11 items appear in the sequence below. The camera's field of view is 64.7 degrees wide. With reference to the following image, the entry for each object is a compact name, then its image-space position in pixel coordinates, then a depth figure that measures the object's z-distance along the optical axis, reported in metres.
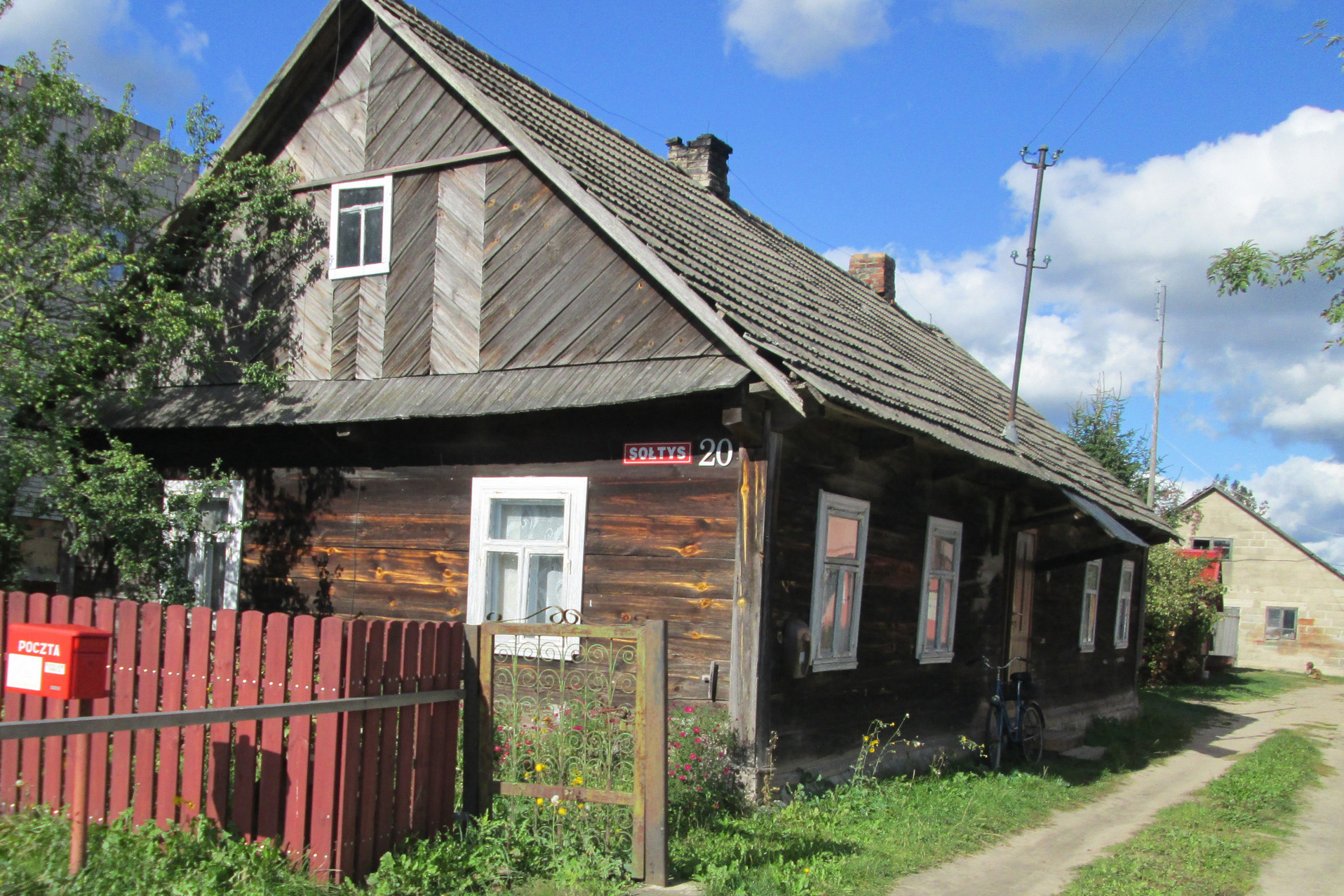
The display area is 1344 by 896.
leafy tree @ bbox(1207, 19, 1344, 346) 8.48
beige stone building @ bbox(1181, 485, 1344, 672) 35.12
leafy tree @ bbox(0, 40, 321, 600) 9.16
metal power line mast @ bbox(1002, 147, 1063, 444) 11.78
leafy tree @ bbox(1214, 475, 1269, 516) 57.00
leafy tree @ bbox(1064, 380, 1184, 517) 28.31
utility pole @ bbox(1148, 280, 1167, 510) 33.41
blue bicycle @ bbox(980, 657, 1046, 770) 11.28
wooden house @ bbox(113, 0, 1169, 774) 7.98
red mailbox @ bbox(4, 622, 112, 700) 4.48
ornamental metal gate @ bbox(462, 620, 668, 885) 5.46
